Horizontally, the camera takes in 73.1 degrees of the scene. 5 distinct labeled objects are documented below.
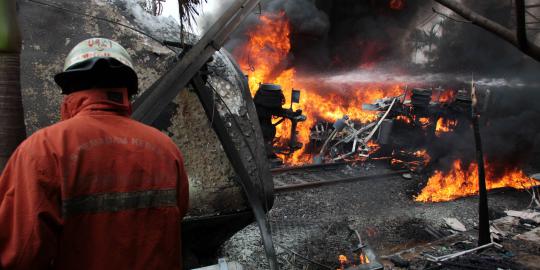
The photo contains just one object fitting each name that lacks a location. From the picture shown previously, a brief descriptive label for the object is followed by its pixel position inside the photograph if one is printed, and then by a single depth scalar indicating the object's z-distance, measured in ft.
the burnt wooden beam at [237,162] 11.02
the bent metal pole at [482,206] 21.09
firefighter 4.54
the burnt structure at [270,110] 41.24
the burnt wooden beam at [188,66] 9.27
